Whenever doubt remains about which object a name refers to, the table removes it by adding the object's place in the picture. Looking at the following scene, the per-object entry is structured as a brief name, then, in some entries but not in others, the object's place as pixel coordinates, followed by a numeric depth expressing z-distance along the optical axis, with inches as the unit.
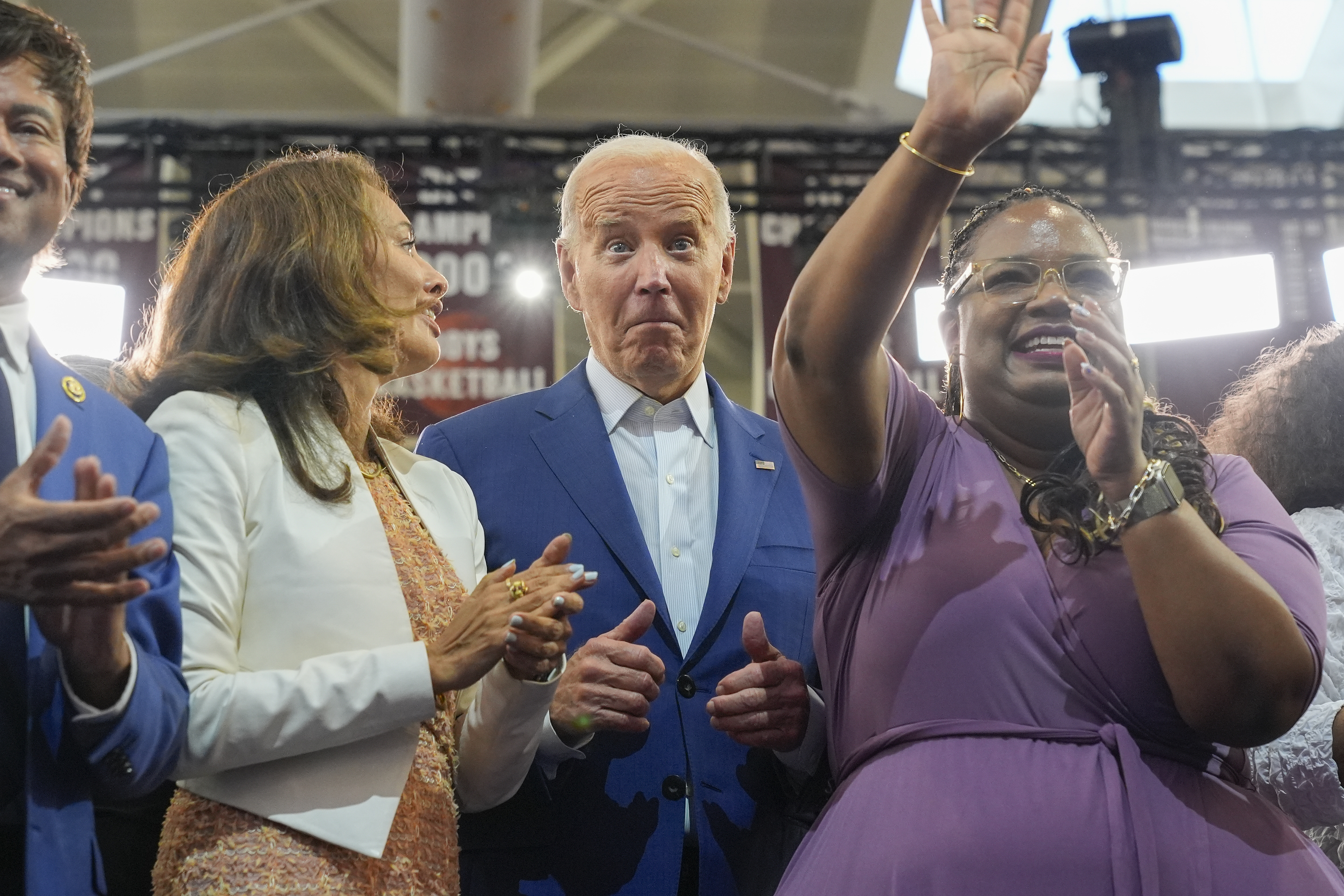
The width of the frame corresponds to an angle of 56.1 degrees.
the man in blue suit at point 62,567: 45.3
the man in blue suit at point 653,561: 71.6
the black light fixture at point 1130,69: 262.1
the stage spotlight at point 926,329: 284.0
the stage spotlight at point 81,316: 246.1
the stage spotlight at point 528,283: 271.7
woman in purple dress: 51.3
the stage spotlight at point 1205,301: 281.0
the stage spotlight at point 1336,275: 271.6
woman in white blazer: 56.8
